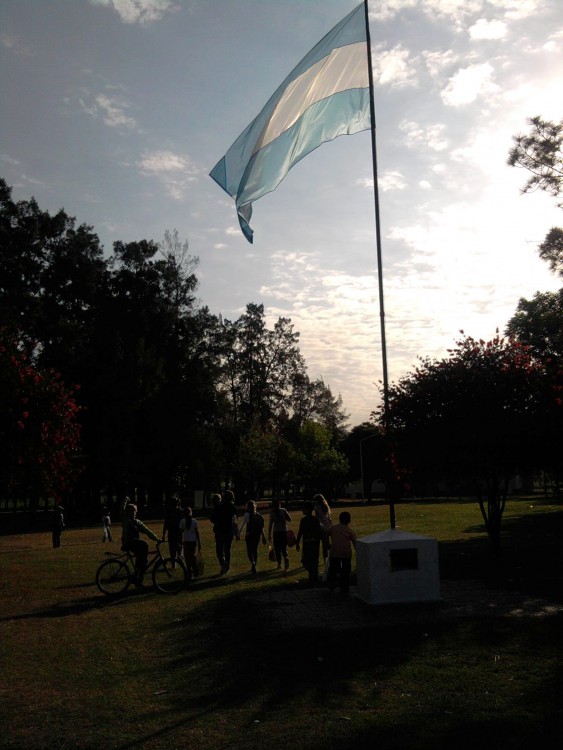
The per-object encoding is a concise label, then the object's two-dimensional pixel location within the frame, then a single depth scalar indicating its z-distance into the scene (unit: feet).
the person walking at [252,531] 58.90
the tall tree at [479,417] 61.05
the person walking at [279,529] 58.03
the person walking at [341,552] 44.24
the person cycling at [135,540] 50.90
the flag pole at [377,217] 43.86
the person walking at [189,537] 53.62
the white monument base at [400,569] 40.16
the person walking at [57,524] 98.98
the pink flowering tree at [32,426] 77.61
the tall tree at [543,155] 71.00
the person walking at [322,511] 56.80
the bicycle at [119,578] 49.24
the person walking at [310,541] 51.39
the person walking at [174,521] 59.16
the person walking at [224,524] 57.52
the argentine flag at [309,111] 45.73
